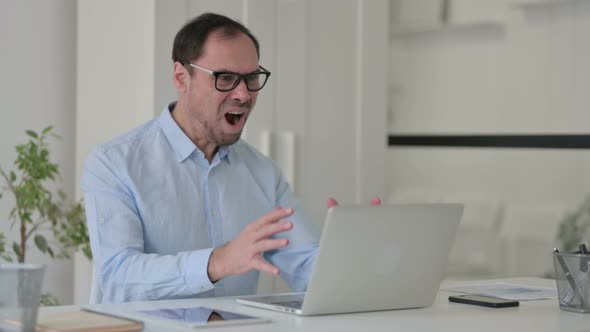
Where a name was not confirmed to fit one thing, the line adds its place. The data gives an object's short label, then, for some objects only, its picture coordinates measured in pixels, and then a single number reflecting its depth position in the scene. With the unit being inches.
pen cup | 157.3
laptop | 141.4
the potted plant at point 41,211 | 252.1
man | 181.6
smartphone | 160.6
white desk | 136.0
